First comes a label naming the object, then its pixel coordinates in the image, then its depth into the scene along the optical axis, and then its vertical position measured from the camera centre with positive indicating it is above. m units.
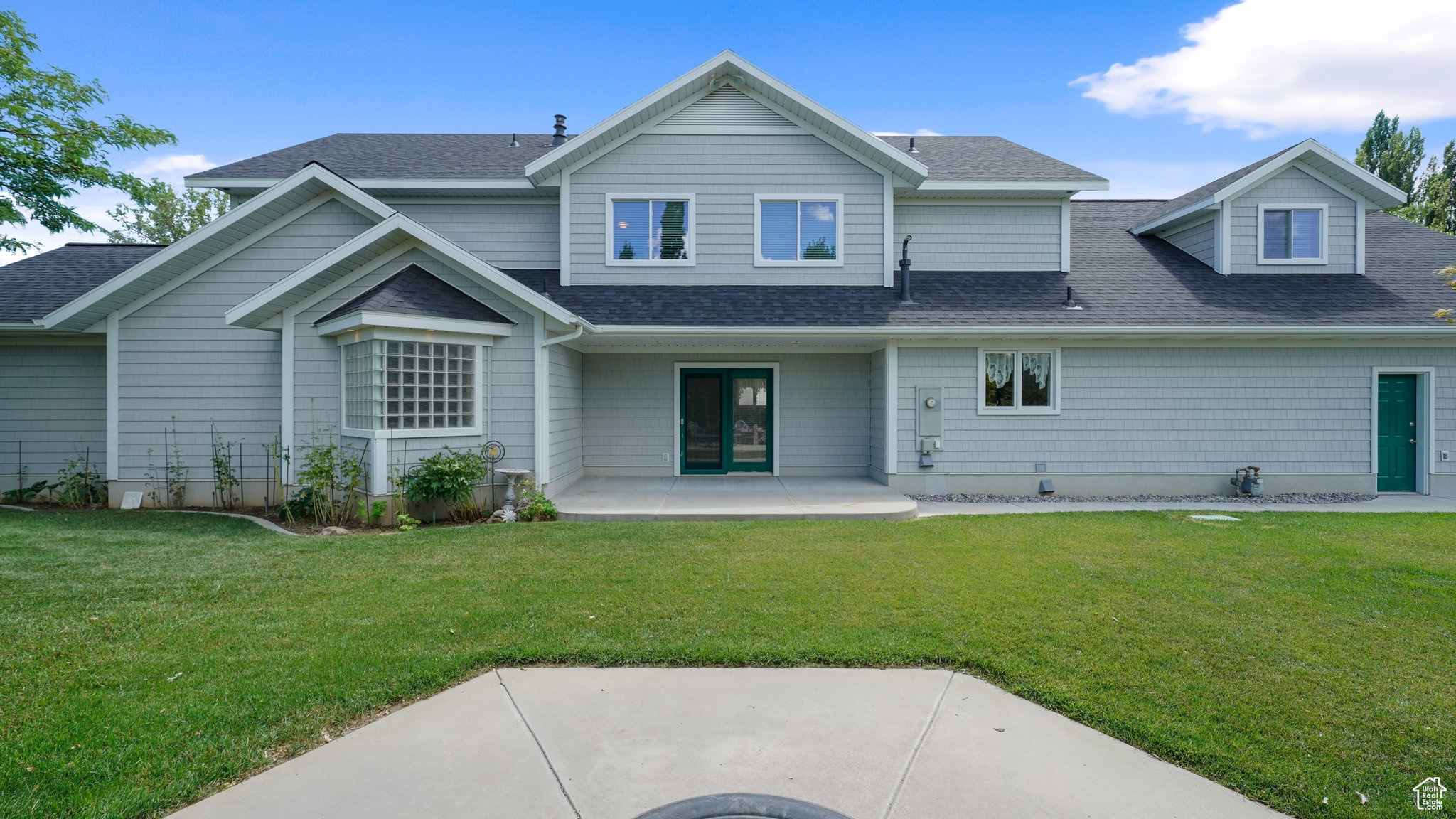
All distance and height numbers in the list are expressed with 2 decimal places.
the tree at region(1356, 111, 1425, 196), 27.12 +10.06
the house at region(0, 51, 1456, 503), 9.47 +1.20
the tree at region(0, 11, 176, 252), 10.93 +4.42
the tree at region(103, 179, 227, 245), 31.42 +8.57
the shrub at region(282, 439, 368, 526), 8.65 -1.15
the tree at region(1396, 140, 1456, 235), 26.05 +8.21
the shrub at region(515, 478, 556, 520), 8.88 -1.40
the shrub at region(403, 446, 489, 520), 8.58 -1.05
